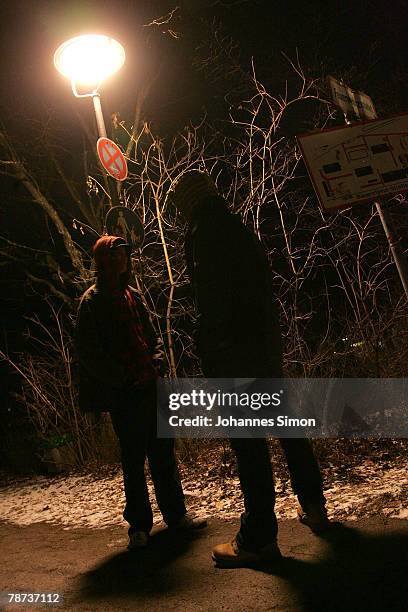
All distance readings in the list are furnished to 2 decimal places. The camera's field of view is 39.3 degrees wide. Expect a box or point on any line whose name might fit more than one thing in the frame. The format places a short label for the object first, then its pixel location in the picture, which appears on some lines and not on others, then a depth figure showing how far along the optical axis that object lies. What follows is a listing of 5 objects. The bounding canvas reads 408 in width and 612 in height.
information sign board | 3.77
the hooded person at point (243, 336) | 2.93
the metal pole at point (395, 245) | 3.91
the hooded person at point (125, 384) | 3.64
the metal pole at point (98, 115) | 5.62
